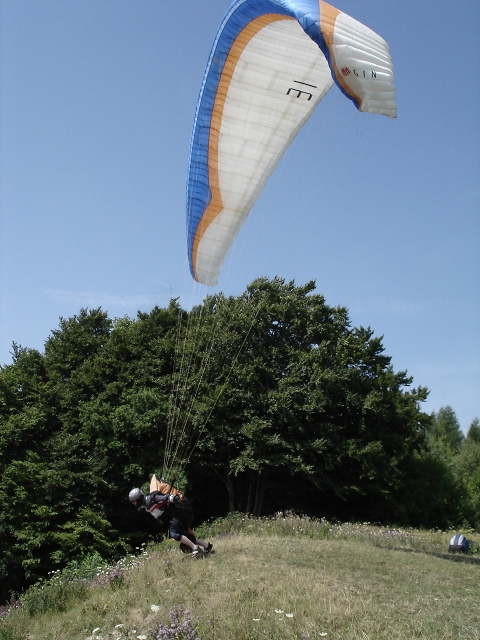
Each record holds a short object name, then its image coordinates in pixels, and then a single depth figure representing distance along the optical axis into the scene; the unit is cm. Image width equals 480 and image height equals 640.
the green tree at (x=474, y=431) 7906
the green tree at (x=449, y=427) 6731
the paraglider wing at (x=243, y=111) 834
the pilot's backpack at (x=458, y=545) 1160
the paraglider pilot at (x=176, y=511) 838
